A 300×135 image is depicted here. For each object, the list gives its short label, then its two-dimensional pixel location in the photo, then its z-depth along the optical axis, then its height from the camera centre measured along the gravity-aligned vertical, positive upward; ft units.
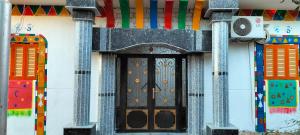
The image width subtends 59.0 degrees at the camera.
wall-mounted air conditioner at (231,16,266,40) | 16.24 +2.97
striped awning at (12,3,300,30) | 16.49 +4.00
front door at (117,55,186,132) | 17.20 -1.05
